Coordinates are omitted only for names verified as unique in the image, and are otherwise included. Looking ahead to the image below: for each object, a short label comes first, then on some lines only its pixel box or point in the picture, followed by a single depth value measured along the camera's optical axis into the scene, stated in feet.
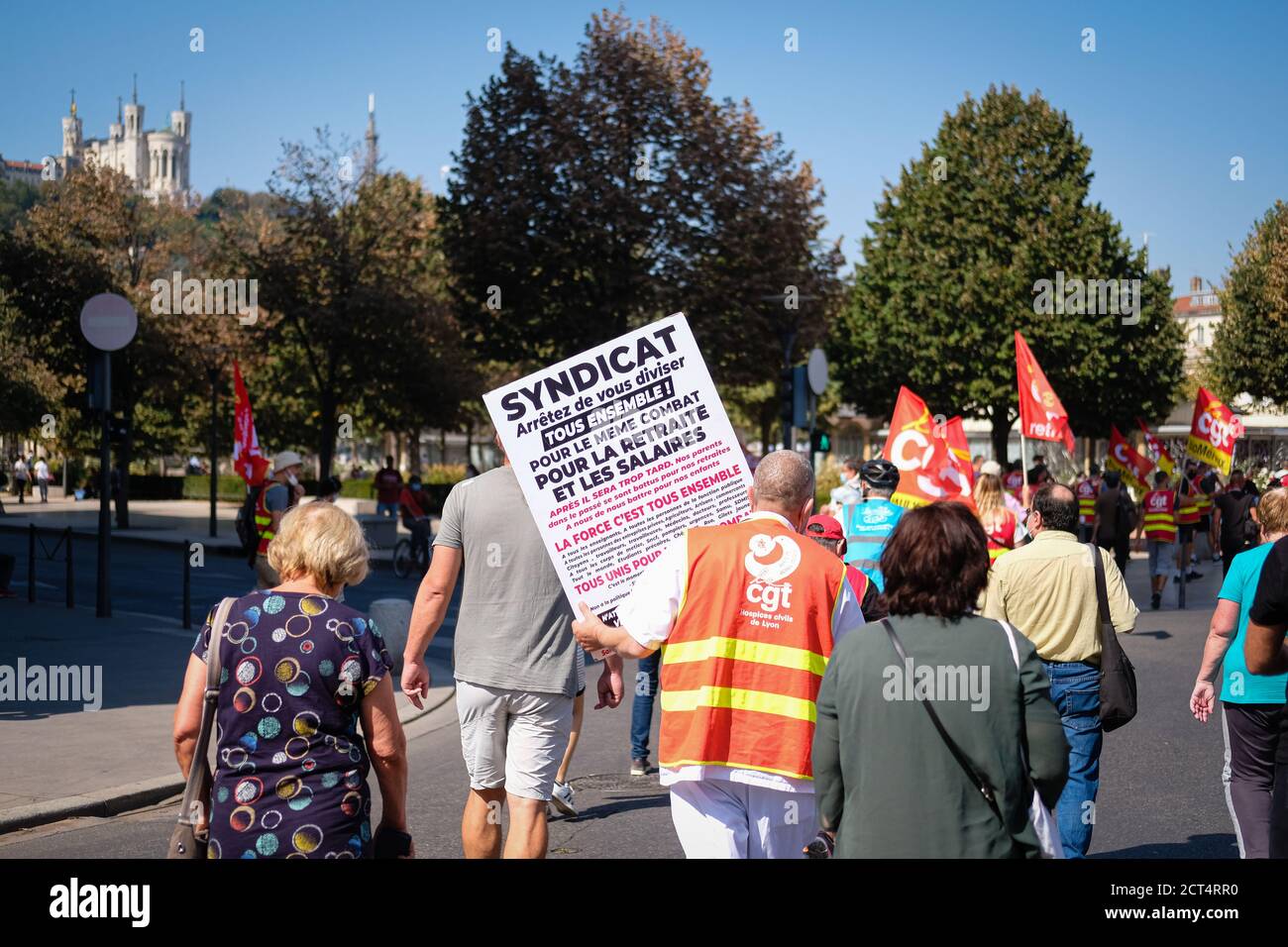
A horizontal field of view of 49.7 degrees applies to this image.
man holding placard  12.89
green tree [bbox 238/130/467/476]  110.73
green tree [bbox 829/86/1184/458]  131.34
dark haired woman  10.39
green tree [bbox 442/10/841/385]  100.32
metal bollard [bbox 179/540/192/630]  46.37
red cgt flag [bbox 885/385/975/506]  40.32
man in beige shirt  18.38
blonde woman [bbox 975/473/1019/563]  35.29
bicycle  73.72
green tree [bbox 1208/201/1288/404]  138.31
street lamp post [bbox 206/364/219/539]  98.63
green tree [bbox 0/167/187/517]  105.81
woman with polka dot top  11.03
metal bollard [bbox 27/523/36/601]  54.38
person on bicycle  71.10
